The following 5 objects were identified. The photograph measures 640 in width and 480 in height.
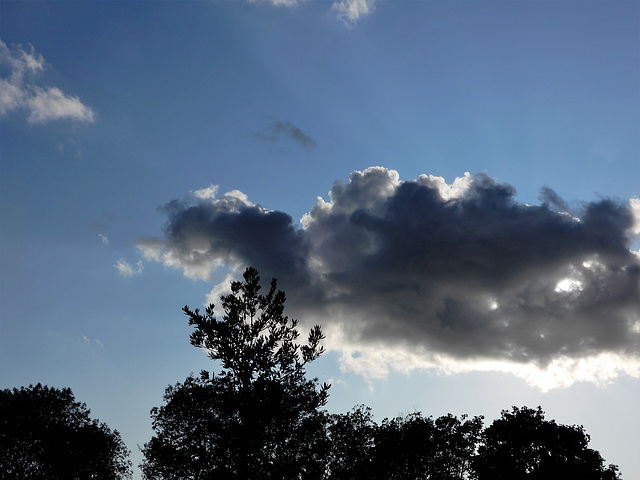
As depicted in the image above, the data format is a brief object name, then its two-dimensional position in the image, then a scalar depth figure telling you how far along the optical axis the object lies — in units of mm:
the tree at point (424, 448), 65812
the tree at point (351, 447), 64188
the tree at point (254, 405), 38312
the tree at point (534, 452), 62031
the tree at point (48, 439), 57125
